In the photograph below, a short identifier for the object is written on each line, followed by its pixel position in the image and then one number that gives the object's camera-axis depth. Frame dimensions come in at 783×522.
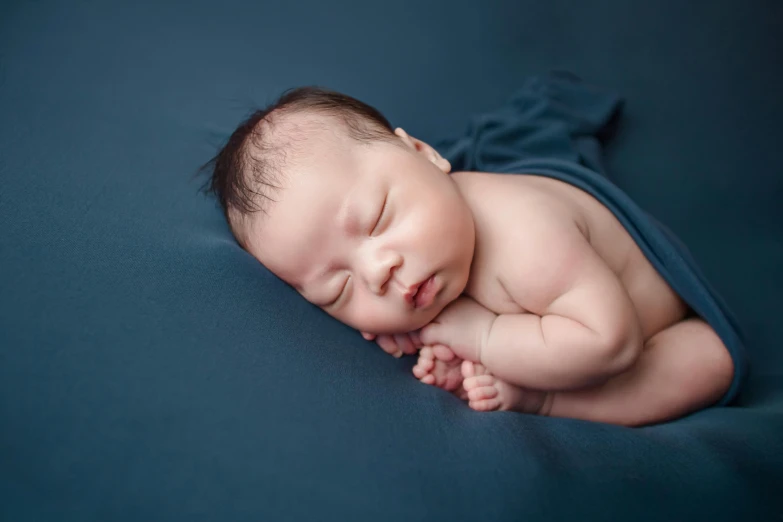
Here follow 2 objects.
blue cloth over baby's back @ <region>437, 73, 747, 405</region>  0.59
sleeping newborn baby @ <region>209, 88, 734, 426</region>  0.51
